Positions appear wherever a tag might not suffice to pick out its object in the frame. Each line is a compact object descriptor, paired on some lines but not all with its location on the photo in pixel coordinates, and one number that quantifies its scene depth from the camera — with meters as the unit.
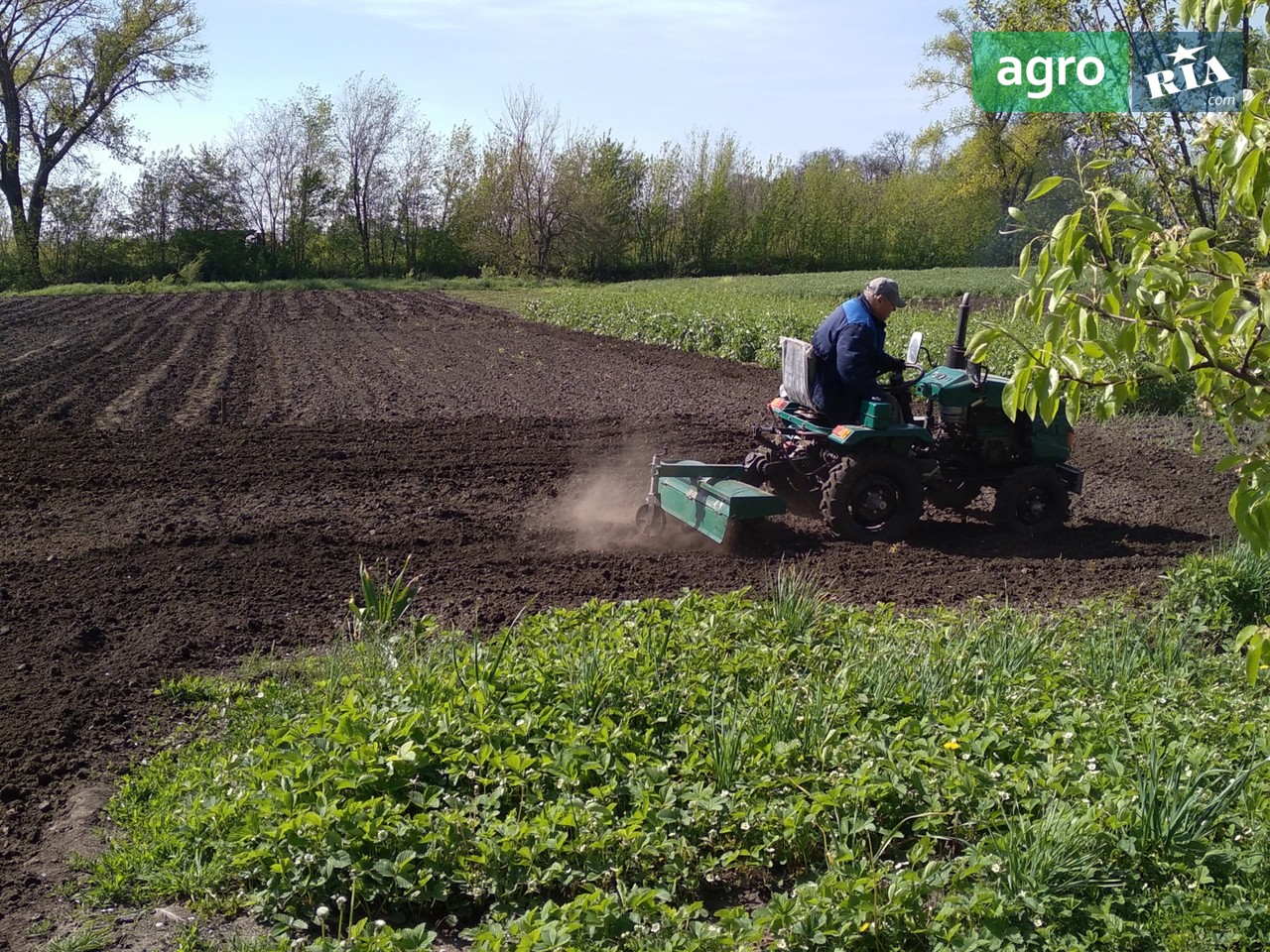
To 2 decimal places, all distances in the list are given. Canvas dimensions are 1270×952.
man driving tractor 7.16
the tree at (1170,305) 2.43
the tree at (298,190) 52.84
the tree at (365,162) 55.50
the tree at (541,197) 52.84
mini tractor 7.38
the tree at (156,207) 49.66
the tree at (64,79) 46.47
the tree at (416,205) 55.78
